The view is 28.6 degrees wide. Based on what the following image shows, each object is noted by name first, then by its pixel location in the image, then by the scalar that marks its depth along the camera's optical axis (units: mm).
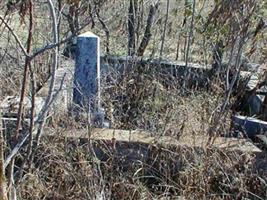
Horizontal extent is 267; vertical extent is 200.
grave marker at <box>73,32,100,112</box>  4367
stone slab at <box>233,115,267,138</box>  4356
